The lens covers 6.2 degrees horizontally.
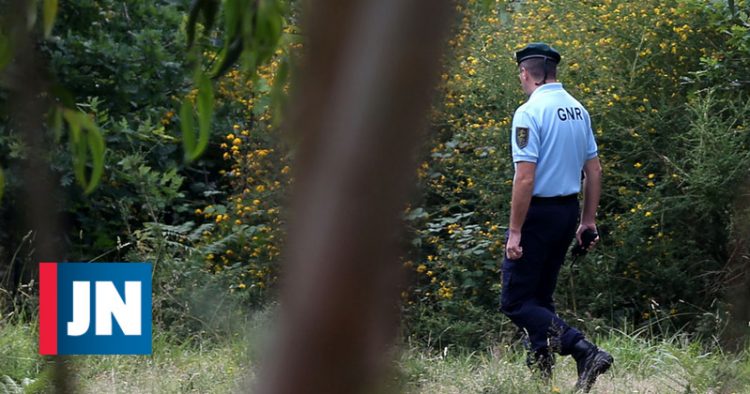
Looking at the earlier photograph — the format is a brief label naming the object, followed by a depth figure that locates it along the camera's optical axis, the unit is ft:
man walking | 113.50
